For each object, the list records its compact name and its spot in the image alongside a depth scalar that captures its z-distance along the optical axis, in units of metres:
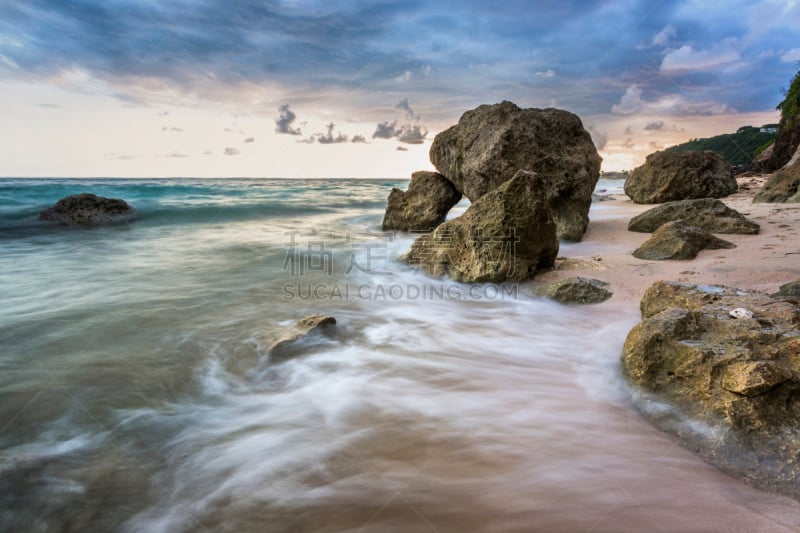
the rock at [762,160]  27.92
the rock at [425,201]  10.79
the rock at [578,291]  4.70
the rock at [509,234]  5.50
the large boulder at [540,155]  8.30
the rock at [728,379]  2.01
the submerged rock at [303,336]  3.82
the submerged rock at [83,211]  13.16
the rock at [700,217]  6.48
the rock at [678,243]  5.33
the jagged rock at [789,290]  3.38
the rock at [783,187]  10.01
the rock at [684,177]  12.95
